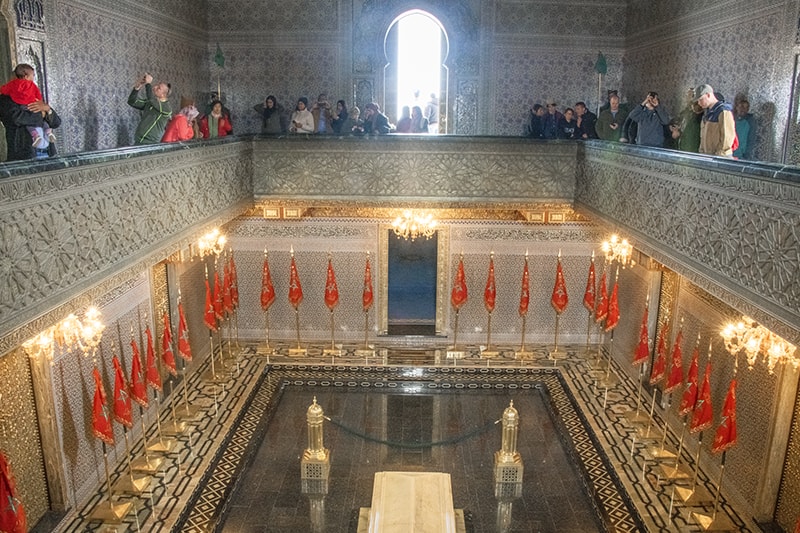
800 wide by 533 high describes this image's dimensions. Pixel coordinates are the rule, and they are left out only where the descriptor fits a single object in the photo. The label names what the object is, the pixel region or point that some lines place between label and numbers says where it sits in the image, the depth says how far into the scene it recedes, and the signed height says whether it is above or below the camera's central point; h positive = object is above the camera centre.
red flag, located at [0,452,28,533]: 5.07 -2.85
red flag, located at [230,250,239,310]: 11.00 -2.72
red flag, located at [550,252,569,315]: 11.02 -2.68
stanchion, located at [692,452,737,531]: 6.75 -3.89
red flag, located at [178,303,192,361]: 8.86 -2.83
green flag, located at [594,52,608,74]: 11.01 +0.95
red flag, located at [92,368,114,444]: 6.77 -2.94
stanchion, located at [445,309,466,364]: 11.53 -3.87
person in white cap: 6.59 +0.00
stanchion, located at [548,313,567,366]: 11.43 -3.85
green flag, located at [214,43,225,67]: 11.18 +0.99
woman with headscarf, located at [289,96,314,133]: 10.70 +0.03
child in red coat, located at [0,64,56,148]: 5.59 +0.24
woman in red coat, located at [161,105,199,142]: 7.91 -0.11
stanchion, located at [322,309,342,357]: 11.56 -3.86
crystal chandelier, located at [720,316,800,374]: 6.44 -2.13
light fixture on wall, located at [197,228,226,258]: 10.09 -1.84
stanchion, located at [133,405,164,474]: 7.71 -3.88
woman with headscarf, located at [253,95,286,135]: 10.98 +0.07
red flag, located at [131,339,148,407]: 7.45 -2.86
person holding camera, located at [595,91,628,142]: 9.21 +0.01
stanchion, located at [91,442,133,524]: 6.77 -3.89
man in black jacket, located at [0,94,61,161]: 5.56 -0.03
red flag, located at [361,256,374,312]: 11.29 -2.77
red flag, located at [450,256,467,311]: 11.34 -2.73
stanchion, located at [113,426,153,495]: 7.28 -3.87
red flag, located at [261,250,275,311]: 11.20 -2.73
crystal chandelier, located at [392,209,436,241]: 11.54 -1.68
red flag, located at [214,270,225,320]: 10.45 -2.77
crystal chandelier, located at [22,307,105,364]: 6.45 -2.12
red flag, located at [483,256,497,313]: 11.22 -2.76
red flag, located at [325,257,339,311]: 11.31 -2.75
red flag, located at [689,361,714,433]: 7.13 -2.96
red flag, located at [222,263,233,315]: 10.70 -2.70
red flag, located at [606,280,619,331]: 10.04 -2.74
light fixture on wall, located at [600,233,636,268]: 10.47 -1.90
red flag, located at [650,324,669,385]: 8.23 -2.81
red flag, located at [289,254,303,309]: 11.21 -2.71
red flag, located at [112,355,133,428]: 7.09 -2.94
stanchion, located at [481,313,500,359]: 11.55 -3.85
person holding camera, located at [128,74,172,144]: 7.34 +0.09
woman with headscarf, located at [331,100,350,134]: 10.82 +0.07
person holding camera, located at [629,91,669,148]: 7.86 +0.02
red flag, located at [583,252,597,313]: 10.91 -2.68
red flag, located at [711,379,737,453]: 6.70 -2.90
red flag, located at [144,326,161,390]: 7.87 -2.87
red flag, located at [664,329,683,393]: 8.04 -2.88
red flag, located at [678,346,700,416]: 7.38 -2.87
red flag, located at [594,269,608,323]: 10.48 -2.78
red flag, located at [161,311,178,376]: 8.62 -2.88
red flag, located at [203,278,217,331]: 10.09 -2.85
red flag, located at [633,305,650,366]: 8.98 -2.91
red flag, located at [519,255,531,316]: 11.15 -2.76
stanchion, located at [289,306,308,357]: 11.57 -3.85
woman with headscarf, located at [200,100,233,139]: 9.68 -0.04
